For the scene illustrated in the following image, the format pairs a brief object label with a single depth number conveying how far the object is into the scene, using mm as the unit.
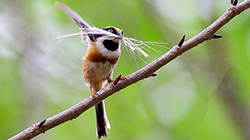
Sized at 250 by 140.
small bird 8187
